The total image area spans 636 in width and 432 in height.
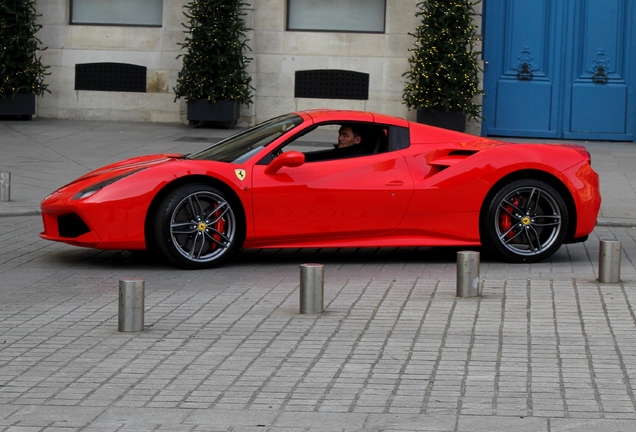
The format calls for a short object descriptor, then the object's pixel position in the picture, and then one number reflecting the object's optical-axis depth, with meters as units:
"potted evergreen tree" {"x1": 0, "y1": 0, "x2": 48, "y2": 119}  20.25
